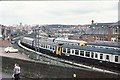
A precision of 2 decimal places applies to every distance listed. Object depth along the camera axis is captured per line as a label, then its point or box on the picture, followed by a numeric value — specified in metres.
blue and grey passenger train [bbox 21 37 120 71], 20.67
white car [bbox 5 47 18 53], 46.73
